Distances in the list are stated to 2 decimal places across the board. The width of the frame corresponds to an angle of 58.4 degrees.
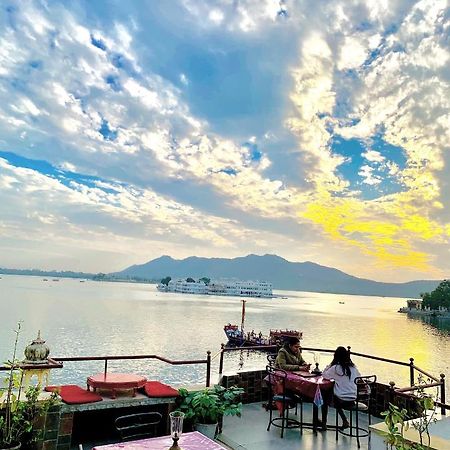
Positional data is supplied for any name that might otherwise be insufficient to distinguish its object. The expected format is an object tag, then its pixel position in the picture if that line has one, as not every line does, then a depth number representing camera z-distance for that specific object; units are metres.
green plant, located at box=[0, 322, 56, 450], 3.64
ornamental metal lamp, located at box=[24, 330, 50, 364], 5.03
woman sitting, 5.36
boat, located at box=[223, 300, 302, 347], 39.50
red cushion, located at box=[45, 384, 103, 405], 4.46
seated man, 6.03
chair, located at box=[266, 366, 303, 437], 5.51
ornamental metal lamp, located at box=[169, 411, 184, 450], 2.63
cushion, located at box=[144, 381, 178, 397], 4.98
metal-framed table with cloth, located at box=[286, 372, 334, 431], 5.38
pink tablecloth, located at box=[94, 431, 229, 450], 2.90
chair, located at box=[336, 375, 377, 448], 5.38
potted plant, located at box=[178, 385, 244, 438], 5.02
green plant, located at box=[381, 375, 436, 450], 2.61
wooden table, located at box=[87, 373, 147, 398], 4.79
